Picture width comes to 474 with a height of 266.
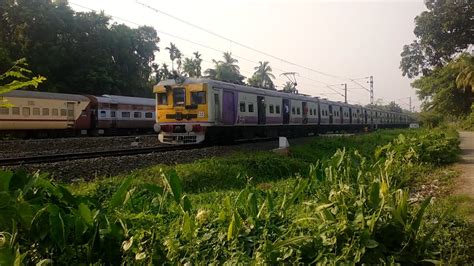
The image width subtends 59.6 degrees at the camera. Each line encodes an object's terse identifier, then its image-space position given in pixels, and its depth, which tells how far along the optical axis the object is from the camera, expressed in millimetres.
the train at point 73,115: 21219
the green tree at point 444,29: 33562
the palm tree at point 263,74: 72375
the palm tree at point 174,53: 61284
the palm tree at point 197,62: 64188
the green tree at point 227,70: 62969
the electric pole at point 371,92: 58156
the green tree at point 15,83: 3062
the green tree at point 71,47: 33906
